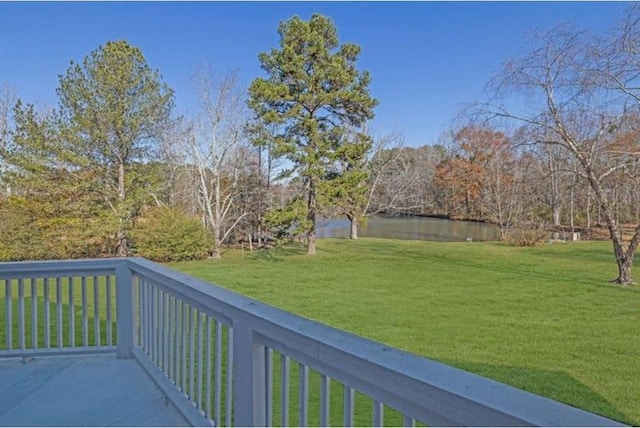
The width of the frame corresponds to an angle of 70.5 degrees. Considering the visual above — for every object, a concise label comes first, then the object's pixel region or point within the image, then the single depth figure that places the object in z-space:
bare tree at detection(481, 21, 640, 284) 7.65
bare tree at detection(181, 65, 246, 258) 13.05
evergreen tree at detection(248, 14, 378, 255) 12.52
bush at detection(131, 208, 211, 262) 12.38
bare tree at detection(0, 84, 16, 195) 12.18
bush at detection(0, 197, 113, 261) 11.58
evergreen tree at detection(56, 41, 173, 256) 11.70
